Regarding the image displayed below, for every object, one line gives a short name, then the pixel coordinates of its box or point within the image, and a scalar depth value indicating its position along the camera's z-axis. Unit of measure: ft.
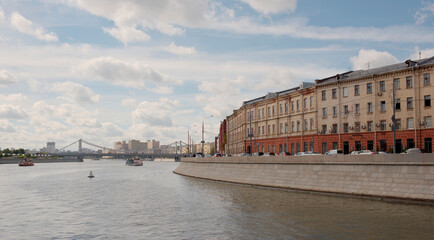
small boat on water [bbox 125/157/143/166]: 552.37
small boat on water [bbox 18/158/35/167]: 549.54
